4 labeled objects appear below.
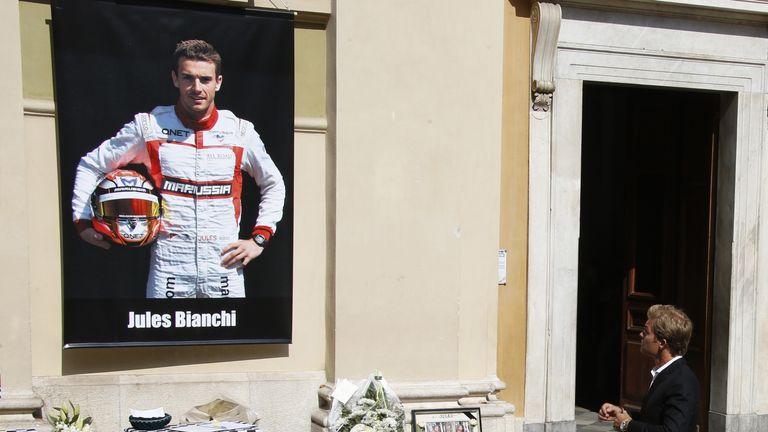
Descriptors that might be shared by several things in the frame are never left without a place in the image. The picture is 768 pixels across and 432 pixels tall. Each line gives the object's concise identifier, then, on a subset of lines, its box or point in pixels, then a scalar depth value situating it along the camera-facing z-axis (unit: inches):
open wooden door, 343.3
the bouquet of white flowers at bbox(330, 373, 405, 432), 216.2
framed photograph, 233.1
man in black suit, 190.4
